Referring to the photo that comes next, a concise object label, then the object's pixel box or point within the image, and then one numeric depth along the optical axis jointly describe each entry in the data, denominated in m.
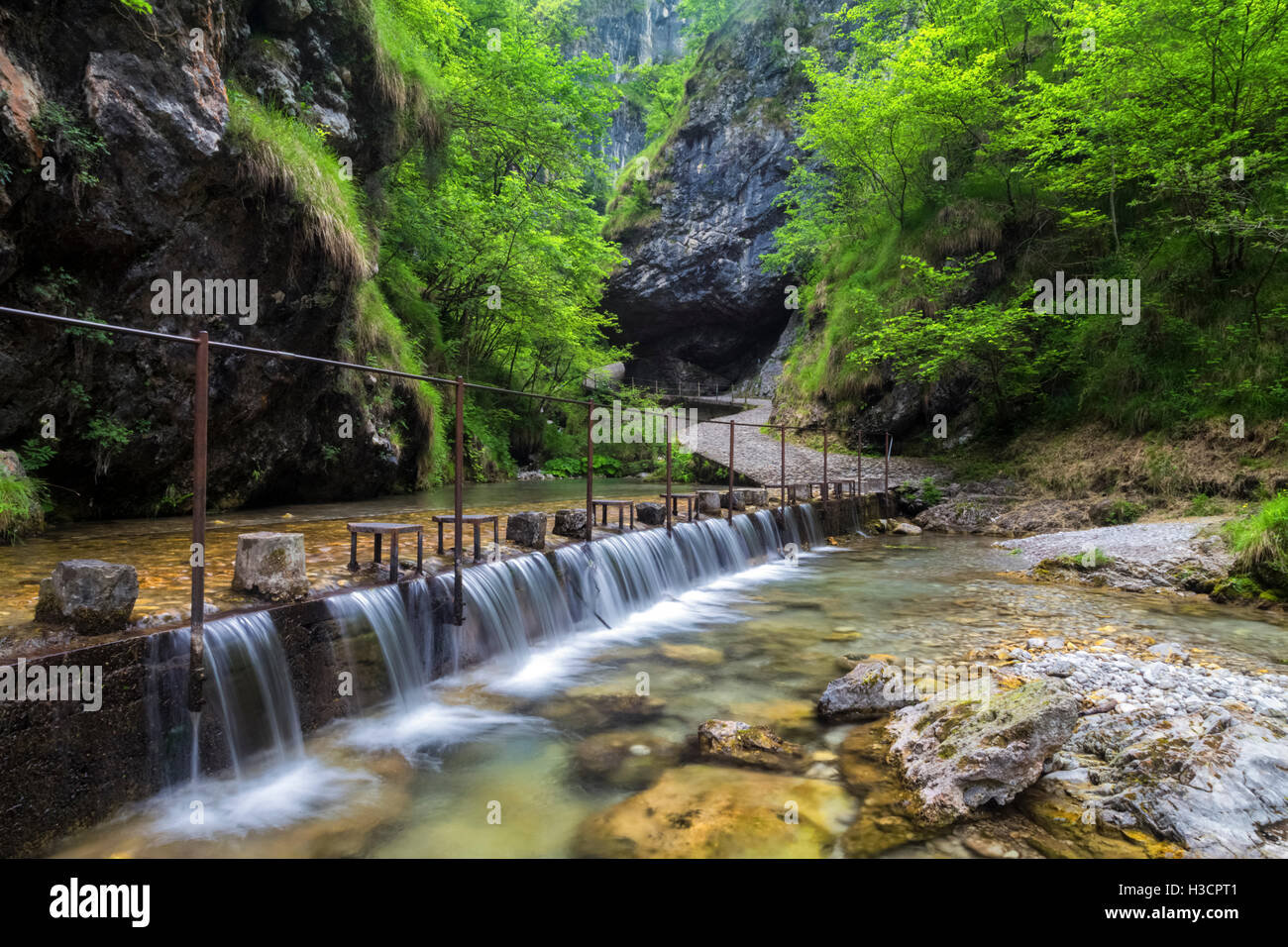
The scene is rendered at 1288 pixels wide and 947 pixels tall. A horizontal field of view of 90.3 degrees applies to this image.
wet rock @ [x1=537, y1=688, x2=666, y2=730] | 4.99
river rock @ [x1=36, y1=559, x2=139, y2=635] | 3.36
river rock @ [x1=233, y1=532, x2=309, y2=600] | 4.41
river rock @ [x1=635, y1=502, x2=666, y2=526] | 10.11
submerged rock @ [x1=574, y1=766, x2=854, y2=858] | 3.27
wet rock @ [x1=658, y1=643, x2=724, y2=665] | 6.57
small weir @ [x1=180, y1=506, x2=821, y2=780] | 3.98
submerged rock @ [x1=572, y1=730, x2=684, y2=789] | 4.04
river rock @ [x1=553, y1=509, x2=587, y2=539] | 8.38
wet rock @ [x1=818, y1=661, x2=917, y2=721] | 4.86
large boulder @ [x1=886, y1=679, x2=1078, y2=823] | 3.46
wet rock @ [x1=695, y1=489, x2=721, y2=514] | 12.03
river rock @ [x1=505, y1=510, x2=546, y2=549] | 7.42
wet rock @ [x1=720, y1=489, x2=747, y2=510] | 12.60
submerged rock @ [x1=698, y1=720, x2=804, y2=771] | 4.16
